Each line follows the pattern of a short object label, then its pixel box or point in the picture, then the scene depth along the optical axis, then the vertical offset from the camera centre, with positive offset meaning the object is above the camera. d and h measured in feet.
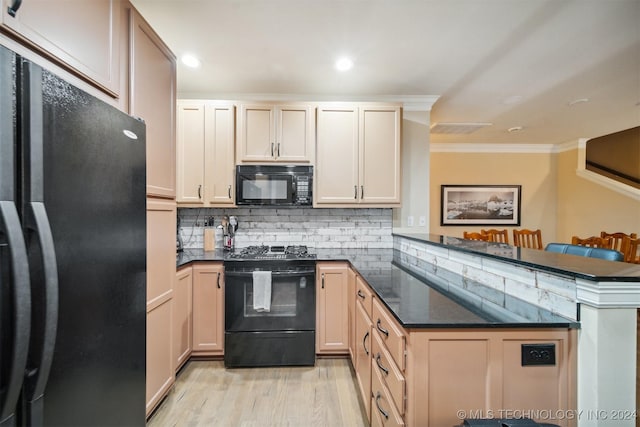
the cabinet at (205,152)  8.93 +1.89
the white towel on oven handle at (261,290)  7.67 -2.18
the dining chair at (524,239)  14.58 -1.36
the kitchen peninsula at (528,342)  3.05 -1.51
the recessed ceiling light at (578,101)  10.37 +4.27
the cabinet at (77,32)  3.00 +2.20
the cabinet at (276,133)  8.96 +2.54
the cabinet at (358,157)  9.12 +1.82
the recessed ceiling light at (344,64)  7.72 +4.21
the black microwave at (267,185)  8.89 +0.83
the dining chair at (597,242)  11.16 -1.17
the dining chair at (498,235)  13.91 -1.14
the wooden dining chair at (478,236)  13.60 -1.18
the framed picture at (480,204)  16.99 +0.52
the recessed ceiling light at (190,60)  7.59 +4.20
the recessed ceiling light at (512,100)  10.13 +4.23
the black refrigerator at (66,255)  2.11 -0.43
